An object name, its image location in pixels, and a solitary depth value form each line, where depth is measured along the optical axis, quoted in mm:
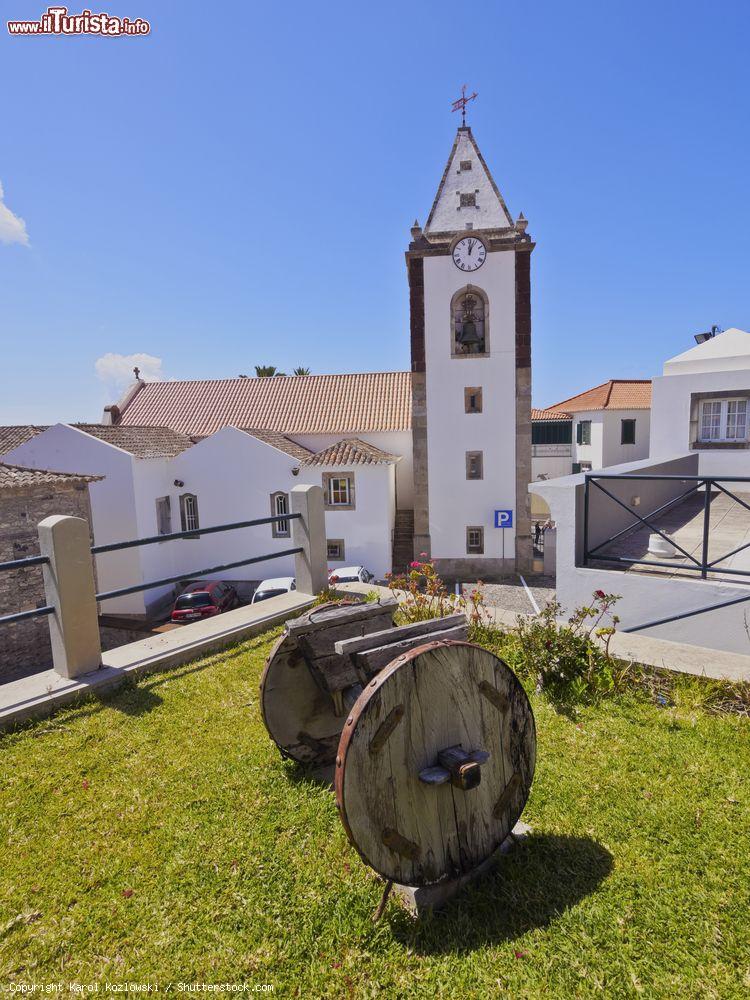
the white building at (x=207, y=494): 20938
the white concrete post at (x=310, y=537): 6340
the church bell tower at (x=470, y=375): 21078
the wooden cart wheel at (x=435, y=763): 2162
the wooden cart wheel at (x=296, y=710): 3170
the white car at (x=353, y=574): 18234
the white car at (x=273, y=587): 17453
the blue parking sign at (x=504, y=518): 21906
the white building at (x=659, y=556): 6238
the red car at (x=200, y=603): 18531
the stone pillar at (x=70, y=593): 4285
